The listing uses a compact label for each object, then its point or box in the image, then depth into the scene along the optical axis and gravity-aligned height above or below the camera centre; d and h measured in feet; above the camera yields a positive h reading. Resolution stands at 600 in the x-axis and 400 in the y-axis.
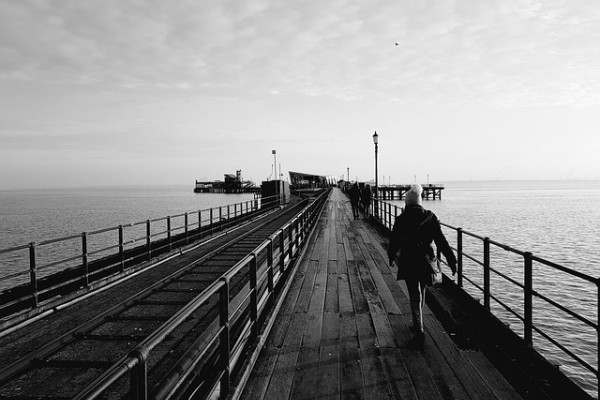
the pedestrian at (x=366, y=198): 73.82 -2.57
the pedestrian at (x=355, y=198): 72.07 -2.51
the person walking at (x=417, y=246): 15.30 -2.43
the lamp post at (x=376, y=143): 69.37 +7.70
